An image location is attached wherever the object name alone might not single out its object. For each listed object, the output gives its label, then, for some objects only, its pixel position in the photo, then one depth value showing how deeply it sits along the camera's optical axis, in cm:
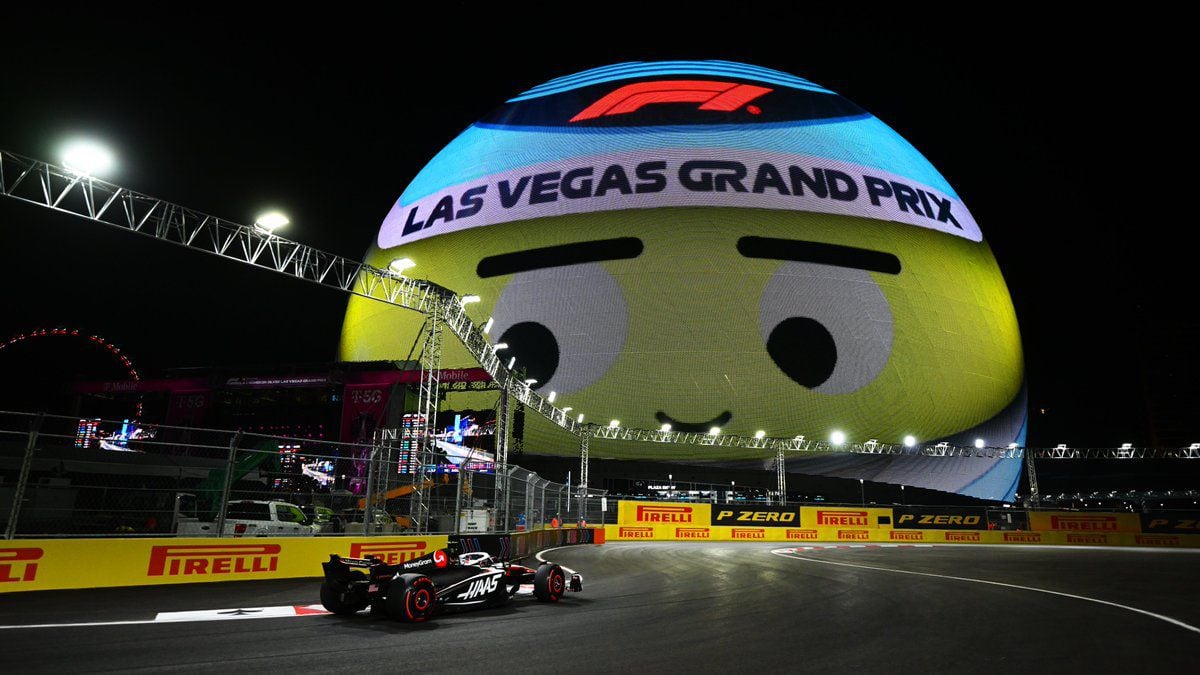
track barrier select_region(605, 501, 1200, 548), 3366
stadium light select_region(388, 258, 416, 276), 2006
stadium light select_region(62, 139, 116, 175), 1505
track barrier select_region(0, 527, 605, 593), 866
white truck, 1672
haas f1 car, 702
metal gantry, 1549
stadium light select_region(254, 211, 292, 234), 1716
